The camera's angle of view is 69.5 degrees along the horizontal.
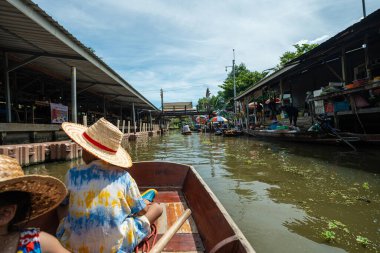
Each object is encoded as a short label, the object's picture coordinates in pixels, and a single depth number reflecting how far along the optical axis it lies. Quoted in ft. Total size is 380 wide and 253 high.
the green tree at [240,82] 125.08
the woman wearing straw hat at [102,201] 6.50
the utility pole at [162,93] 182.45
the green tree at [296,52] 90.99
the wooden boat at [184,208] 7.44
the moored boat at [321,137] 32.78
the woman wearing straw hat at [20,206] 4.11
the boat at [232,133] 82.24
